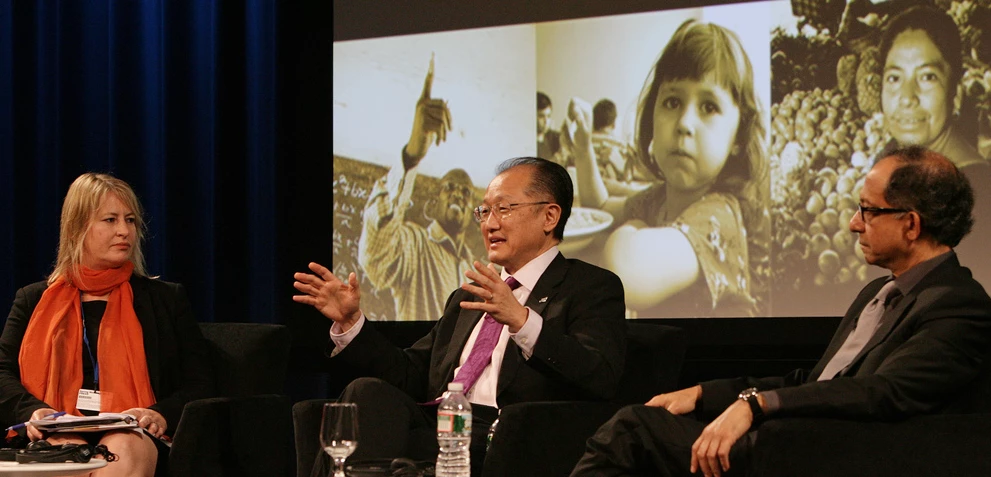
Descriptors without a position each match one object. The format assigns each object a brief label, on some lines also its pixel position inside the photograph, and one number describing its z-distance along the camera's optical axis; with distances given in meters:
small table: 5.03
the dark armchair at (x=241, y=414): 5.96
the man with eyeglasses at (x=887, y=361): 4.18
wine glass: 4.16
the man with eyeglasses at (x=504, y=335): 5.27
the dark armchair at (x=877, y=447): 4.00
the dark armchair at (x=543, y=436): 4.94
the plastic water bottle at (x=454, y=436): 4.41
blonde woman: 6.55
